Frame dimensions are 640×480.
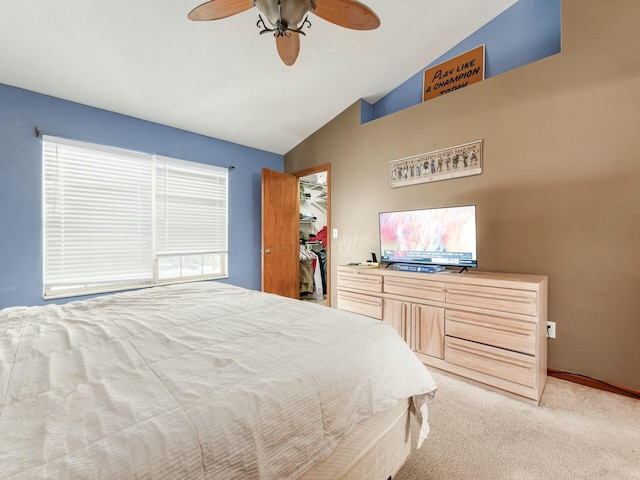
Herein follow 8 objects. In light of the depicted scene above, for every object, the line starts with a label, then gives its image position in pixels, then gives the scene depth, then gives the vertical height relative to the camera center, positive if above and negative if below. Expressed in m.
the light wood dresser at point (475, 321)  1.85 -0.64
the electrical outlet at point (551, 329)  2.21 -0.73
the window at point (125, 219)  2.61 +0.23
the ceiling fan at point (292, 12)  1.47 +1.27
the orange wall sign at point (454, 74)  2.73 +1.68
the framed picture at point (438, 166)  2.59 +0.73
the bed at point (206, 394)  0.57 -0.40
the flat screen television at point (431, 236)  2.35 +0.01
